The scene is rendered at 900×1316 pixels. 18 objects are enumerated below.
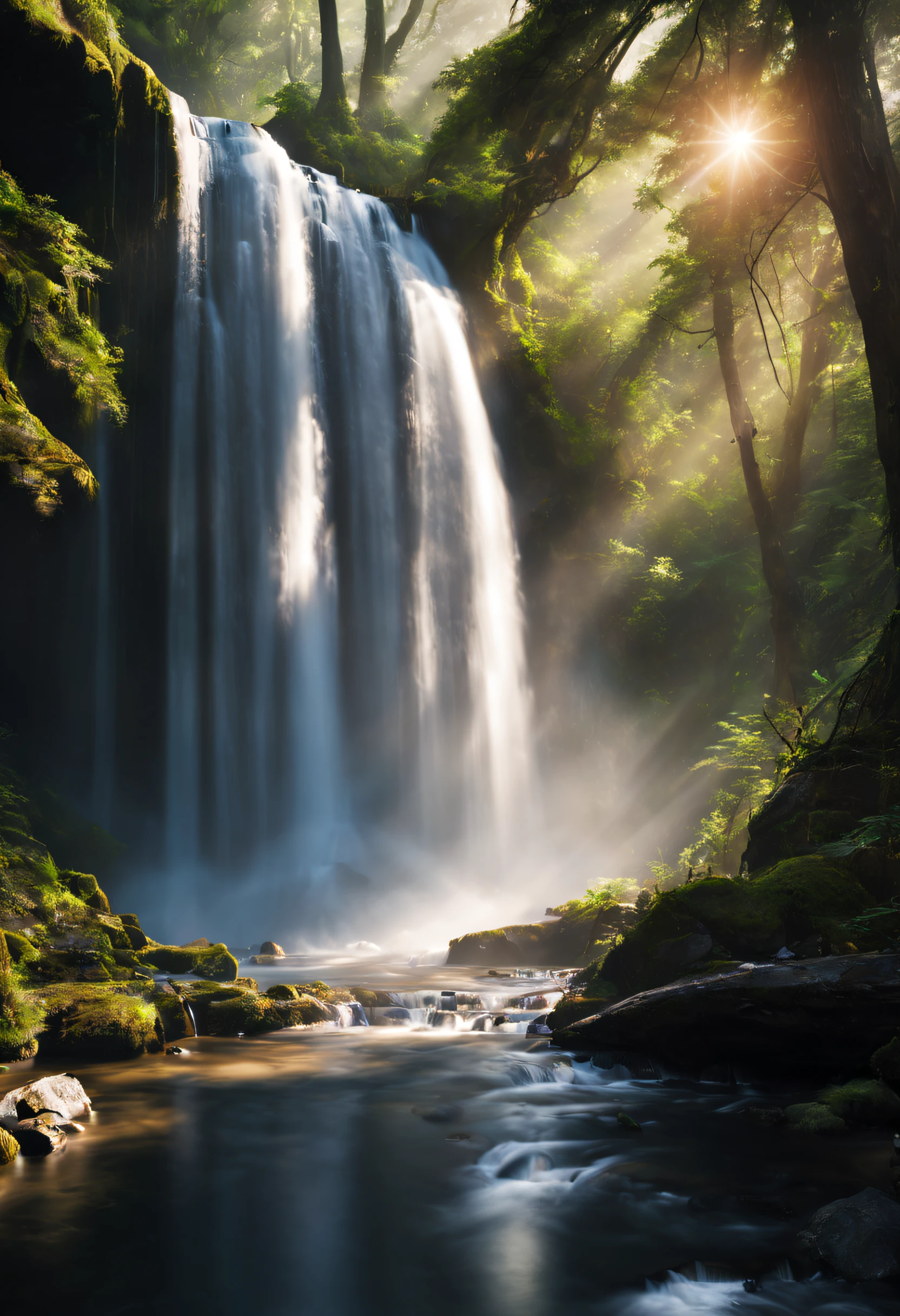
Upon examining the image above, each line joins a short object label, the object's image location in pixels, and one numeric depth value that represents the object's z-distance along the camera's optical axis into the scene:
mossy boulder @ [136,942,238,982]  10.23
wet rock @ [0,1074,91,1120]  4.69
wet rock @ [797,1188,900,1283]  3.07
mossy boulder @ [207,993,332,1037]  7.83
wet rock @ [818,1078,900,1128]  4.44
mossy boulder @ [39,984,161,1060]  6.58
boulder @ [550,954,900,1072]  4.86
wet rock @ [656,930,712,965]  6.80
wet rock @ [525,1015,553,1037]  7.52
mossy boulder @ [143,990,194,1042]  7.35
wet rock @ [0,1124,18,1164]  4.23
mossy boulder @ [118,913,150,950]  10.37
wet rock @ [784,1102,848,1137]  4.42
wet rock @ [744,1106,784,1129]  4.74
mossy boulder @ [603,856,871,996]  6.50
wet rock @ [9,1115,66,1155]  4.42
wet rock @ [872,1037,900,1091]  4.52
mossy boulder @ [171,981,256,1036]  7.85
